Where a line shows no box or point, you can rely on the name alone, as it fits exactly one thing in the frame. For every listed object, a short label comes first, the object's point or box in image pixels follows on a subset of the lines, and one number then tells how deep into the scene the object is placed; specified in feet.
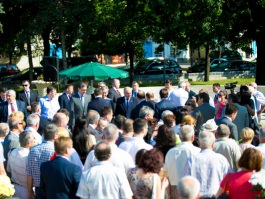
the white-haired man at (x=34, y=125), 29.53
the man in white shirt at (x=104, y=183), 21.02
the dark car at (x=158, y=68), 124.98
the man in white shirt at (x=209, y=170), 23.07
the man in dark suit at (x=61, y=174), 22.15
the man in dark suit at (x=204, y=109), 36.61
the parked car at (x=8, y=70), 148.05
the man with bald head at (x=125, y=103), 43.81
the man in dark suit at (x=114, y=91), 47.71
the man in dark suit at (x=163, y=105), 39.40
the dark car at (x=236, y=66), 133.08
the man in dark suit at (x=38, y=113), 36.39
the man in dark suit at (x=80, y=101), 44.80
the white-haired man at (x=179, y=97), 43.91
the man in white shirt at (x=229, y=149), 25.71
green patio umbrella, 57.88
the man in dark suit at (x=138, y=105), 40.19
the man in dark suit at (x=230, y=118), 30.91
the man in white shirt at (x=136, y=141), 25.76
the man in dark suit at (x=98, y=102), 41.73
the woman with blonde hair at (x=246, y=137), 26.49
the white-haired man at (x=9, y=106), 41.68
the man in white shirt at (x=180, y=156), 24.32
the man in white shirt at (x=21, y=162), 25.40
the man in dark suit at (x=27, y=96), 47.24
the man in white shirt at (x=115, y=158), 23.48
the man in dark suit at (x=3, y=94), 43.44
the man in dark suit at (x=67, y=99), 44.96
